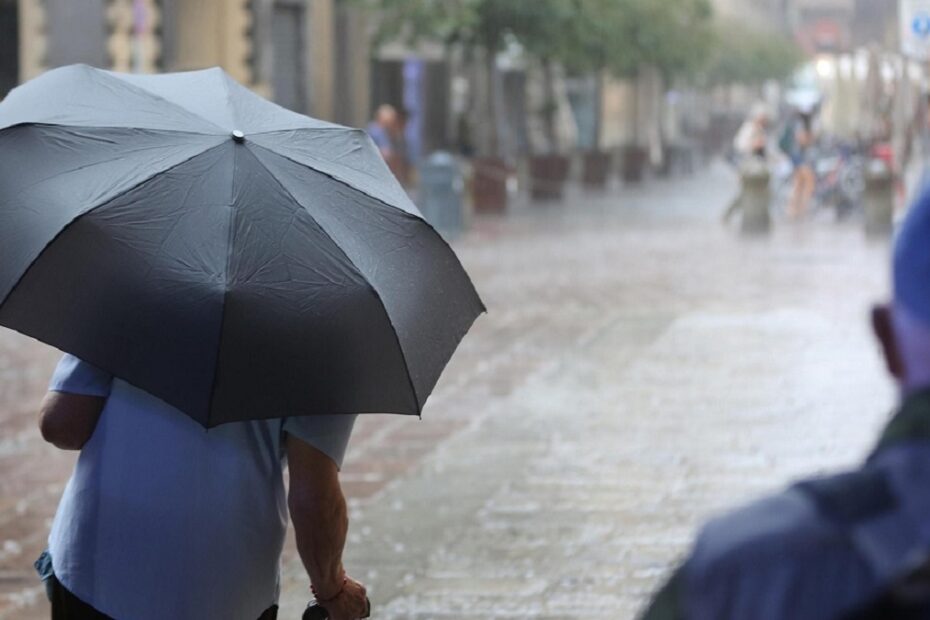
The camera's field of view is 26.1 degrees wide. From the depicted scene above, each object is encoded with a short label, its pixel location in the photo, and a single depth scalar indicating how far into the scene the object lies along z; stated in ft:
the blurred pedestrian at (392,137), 83.66
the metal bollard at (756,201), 81.15
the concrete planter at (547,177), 118.52
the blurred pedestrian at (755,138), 92.68
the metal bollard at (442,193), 80.53
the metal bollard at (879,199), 76.48
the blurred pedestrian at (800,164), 96.43
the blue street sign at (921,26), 67.97
